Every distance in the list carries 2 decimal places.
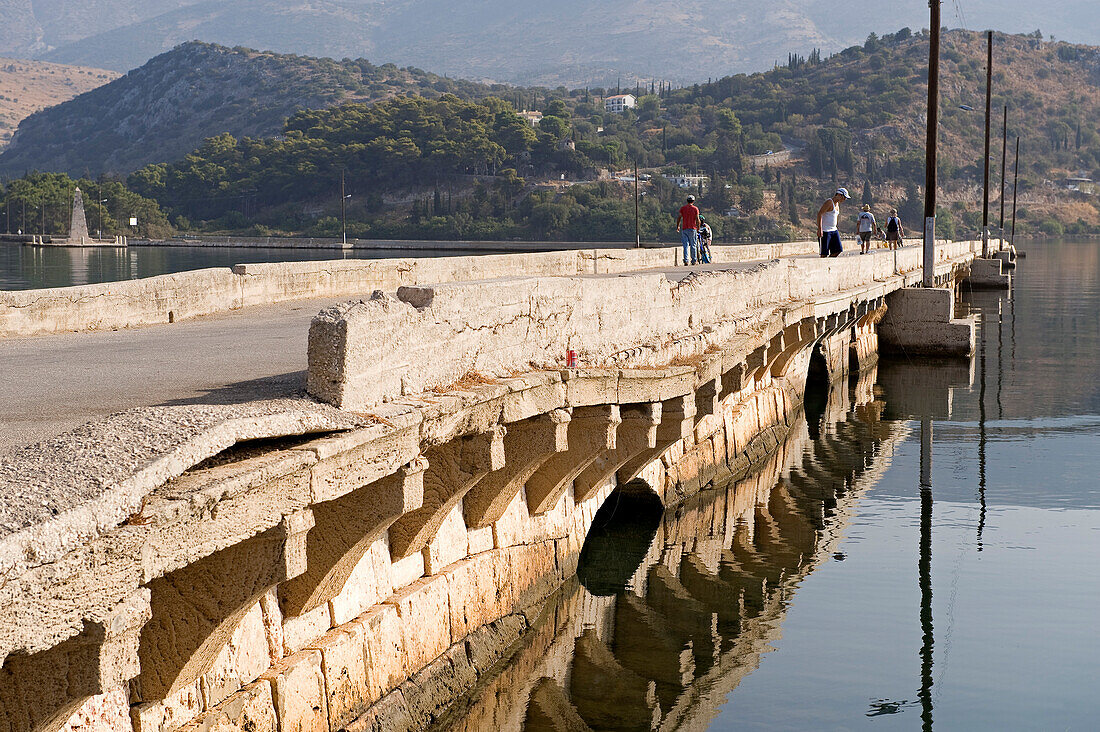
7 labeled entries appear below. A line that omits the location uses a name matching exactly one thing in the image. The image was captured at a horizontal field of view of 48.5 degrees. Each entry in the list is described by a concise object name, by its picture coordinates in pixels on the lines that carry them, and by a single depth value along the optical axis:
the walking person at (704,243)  27.86
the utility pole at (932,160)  29.41
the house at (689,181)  148.38
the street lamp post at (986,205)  59.75
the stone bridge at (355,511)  4.34
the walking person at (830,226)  25.19
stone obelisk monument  123.25
